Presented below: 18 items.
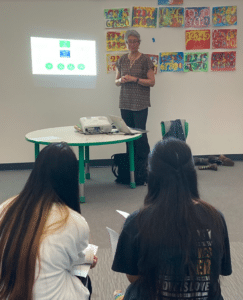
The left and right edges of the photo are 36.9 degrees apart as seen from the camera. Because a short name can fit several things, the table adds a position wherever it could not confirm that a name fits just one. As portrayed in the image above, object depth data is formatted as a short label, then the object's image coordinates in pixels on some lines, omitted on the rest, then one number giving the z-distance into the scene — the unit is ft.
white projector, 10.79
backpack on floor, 11.91
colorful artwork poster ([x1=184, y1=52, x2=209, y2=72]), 14.82
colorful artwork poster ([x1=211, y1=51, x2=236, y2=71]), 14.94
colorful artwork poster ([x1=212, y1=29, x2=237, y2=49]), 14.83
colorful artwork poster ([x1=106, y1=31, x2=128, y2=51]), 14.33
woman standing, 12.47
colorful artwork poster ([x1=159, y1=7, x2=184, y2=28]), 14.43
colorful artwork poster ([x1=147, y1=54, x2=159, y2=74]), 14.65
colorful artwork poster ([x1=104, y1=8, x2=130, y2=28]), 14.17
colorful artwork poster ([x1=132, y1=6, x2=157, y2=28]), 14.26
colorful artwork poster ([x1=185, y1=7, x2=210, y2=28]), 14.59
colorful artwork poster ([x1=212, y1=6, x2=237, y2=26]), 14.67
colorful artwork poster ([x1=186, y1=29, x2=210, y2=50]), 14.70
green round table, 9.71
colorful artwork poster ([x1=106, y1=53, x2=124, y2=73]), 14.48
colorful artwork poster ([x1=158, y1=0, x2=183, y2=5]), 14.40
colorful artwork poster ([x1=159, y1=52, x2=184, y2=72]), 14.69
